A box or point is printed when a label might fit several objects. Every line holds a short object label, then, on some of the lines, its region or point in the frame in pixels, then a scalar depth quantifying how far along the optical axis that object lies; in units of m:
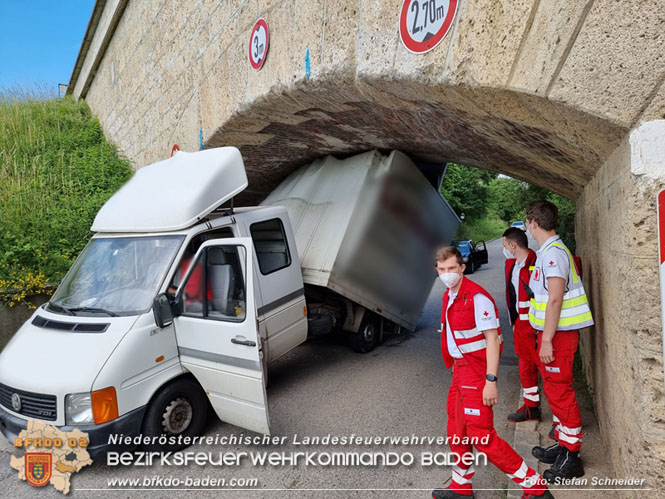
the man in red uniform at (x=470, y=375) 2.51
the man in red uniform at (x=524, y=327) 3.57
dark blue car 15.51
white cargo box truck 3.32
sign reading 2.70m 2.81
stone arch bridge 1.92
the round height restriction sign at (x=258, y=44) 4.84
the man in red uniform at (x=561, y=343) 2.77
